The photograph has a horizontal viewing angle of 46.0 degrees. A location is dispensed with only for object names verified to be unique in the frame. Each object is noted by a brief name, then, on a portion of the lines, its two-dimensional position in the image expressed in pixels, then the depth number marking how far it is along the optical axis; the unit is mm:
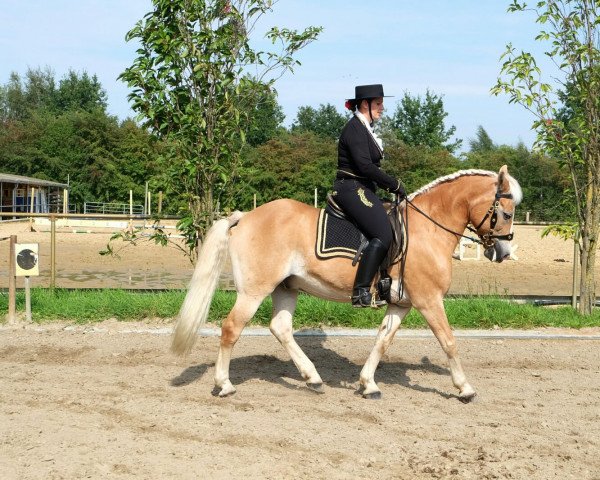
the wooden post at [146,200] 43525
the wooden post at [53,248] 11578
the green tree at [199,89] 9203
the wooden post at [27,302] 9719
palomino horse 6441
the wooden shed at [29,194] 50219
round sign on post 9953
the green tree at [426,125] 54281
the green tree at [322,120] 87438
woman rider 6340
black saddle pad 6469
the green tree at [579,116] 10211
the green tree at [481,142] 79125
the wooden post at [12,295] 9758
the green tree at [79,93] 86062
